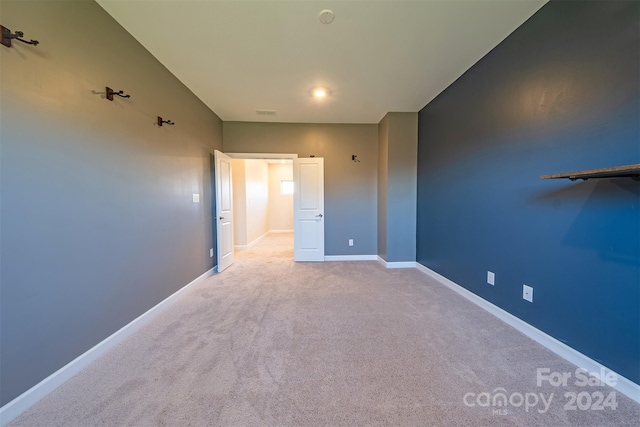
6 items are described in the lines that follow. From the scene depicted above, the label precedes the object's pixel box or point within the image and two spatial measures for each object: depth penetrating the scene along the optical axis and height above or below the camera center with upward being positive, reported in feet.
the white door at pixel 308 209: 13.94 -0.39
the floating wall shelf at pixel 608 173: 3.48 +0.53
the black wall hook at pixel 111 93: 5.84 +2.97
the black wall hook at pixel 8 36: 3.81 +2.93
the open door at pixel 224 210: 11.69 -0.40
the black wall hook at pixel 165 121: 7.77 +2.96
